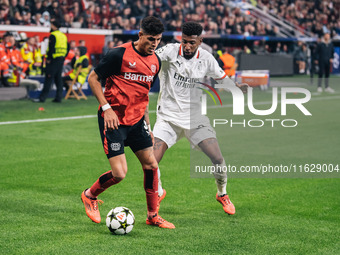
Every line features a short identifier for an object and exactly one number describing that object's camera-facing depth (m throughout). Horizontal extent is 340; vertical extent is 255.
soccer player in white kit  13.47
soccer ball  11.16
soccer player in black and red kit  11.12
